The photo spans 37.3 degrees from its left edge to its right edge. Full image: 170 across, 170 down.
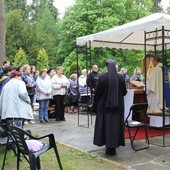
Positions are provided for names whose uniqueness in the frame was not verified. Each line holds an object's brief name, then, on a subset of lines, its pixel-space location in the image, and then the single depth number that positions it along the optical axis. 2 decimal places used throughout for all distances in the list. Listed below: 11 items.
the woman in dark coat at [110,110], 4.97
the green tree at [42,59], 25.99
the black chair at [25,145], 3.60
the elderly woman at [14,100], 5.18
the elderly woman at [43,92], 7.92
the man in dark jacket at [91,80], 8.74
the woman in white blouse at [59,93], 8.24
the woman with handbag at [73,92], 9.19
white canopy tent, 5.23
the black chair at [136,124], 5.34
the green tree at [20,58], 24.00
